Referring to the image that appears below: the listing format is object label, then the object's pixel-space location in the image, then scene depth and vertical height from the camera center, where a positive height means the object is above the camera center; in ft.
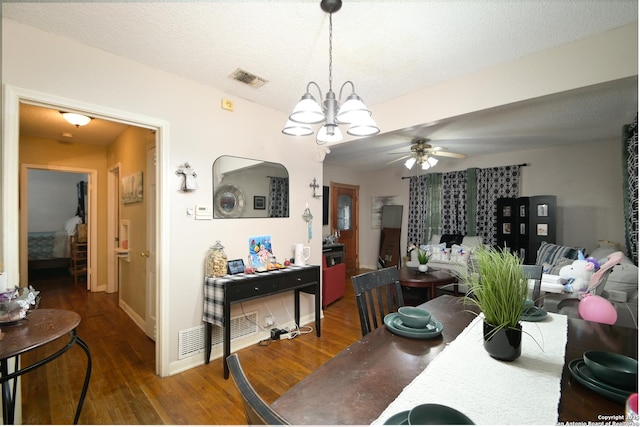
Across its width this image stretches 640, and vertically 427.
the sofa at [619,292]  6.74 -2.14
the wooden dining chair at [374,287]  5.08 -1.47
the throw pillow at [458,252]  14.97 -2.10
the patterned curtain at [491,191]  16.26 +1.36
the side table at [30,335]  3.78 -1.75
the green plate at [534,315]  4.75 -1.76
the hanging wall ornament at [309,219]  11.06 -0.20
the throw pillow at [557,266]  11.05 -2.15
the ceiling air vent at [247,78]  7.57 +3.81
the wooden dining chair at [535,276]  6.51 -1.47
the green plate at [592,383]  2.61 -1.70
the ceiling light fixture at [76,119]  9.53 +3.34
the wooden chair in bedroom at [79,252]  17.03 -2.27
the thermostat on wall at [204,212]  8.05 +0.07
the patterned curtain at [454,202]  17.90 +0.74
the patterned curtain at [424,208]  19.08 +0.42
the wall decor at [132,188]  10.92 +1.10
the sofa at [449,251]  15.08 -2.12
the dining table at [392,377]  2.52 -1.81
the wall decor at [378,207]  21.99 +0.56
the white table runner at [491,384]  2.51 -1.78
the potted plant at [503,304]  3.32 -1.08
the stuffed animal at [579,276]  7.91 -1.80
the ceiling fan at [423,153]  13.70 +2.98
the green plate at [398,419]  2.34 -1.74
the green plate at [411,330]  4.08 -1.75
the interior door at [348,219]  21.01 -0.39
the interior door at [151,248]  9.48 -1.15
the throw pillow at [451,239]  17.25 -1.59
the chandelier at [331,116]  4.61 +1.67
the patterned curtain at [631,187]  9.18 +0.92
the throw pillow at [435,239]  18.28 -1.67
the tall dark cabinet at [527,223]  14.10 -0.49
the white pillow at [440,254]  15.85 -2.29
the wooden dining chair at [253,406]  1.57 -1.13
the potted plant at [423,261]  12.58 -2.12
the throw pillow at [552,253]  12.01 -1.79
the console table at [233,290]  7.47 -2.19
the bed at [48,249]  18.25 -2.31
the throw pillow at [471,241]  16.26 -1.58
